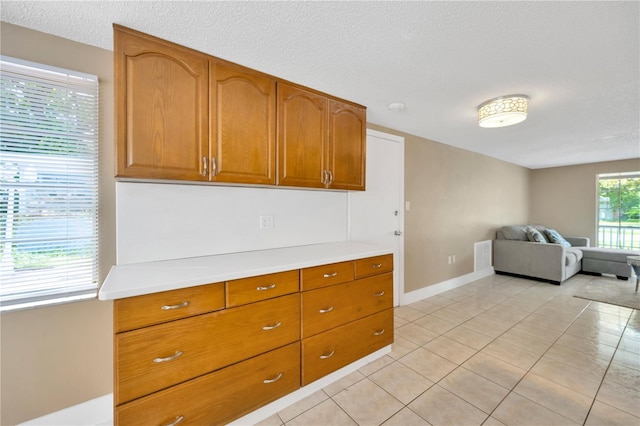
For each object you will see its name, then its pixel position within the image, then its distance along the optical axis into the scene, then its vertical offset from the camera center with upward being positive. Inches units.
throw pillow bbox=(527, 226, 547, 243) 172.1 -17.5
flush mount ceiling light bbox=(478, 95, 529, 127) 83.4 +34.5
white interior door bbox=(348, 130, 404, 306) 109.0 +4.1
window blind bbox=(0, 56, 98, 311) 51.2 +5.5
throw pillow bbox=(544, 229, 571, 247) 181.9 -20.0
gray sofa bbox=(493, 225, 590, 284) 159.0 -31.4
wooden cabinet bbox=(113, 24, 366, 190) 54.2 +23.1
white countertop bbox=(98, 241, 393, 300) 44.7 -13.1
